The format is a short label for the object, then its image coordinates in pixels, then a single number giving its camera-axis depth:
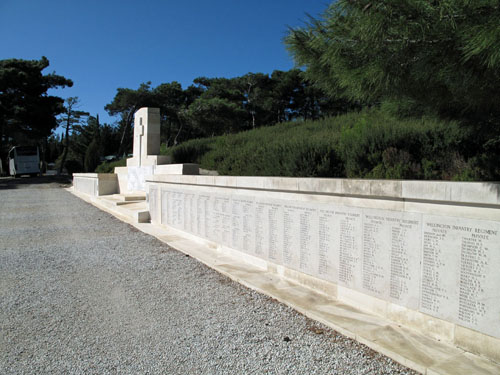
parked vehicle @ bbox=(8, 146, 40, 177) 30.78
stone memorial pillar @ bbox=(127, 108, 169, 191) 11.88
